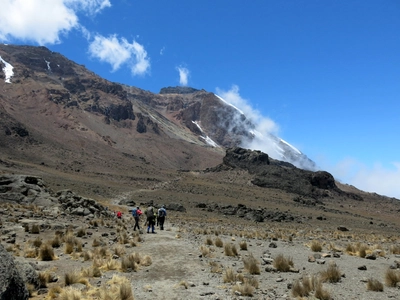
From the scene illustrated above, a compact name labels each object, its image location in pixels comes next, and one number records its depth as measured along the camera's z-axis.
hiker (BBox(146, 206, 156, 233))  20.72
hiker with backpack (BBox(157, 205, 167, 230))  23.62
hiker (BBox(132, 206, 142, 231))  21.41
